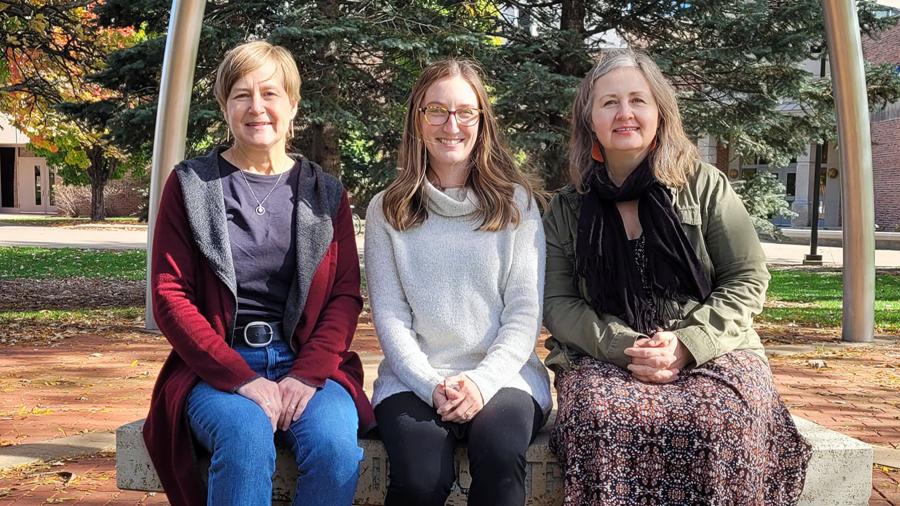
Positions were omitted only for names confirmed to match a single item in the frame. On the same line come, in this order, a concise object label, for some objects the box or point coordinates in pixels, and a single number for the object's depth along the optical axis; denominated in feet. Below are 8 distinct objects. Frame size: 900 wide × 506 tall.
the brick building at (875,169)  105.80
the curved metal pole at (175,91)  25.52
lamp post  62.64
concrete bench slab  9.62
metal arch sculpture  25.81
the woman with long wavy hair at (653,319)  8.92
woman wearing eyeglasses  9.43
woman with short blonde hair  8.82
